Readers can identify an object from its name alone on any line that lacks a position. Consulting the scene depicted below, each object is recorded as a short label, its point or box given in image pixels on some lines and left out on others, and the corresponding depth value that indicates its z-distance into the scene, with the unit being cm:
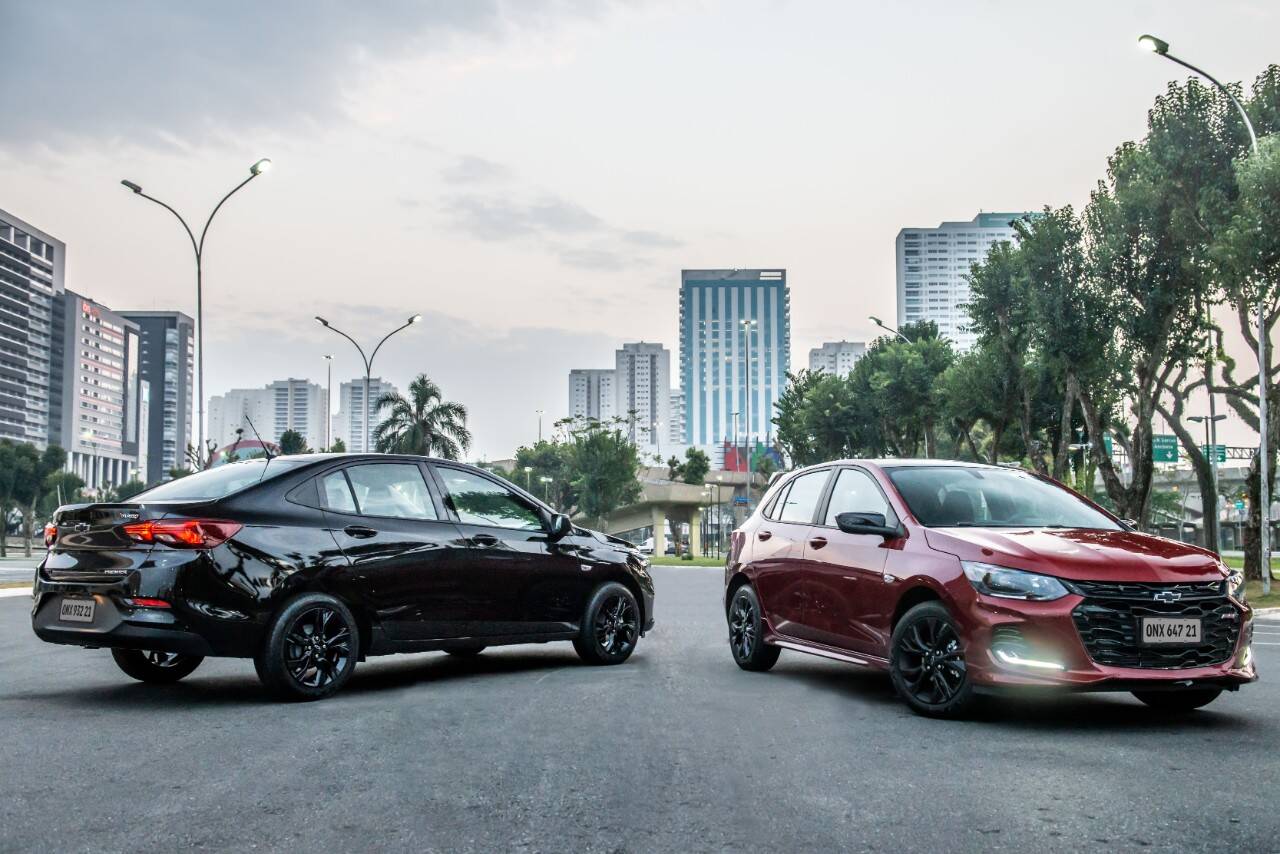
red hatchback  695
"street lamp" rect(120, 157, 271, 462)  3084
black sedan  777
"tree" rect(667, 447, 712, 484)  12825
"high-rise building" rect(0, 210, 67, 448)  19900
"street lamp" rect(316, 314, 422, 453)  5094
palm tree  7044
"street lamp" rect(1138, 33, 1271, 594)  2491
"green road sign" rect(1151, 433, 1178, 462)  5472
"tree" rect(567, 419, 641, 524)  8331
